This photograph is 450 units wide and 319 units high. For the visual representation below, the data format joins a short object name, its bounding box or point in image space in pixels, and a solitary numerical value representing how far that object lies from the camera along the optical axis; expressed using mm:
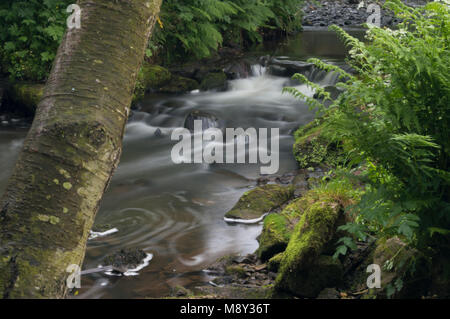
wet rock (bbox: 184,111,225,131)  9820
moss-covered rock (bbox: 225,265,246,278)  4102
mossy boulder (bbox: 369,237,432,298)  2572
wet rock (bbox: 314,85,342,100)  9715
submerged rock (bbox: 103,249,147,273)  4406
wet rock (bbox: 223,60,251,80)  13366
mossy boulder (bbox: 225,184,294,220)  5707
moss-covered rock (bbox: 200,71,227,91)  12625
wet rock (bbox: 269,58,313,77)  13052
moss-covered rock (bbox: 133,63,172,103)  11430
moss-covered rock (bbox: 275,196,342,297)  3203
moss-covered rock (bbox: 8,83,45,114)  10031
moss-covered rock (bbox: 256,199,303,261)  4293
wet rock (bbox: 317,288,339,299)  3080
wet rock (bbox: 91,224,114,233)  5332
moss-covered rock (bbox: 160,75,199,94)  12242
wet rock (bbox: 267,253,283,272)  4016
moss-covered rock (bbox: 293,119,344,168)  7194
